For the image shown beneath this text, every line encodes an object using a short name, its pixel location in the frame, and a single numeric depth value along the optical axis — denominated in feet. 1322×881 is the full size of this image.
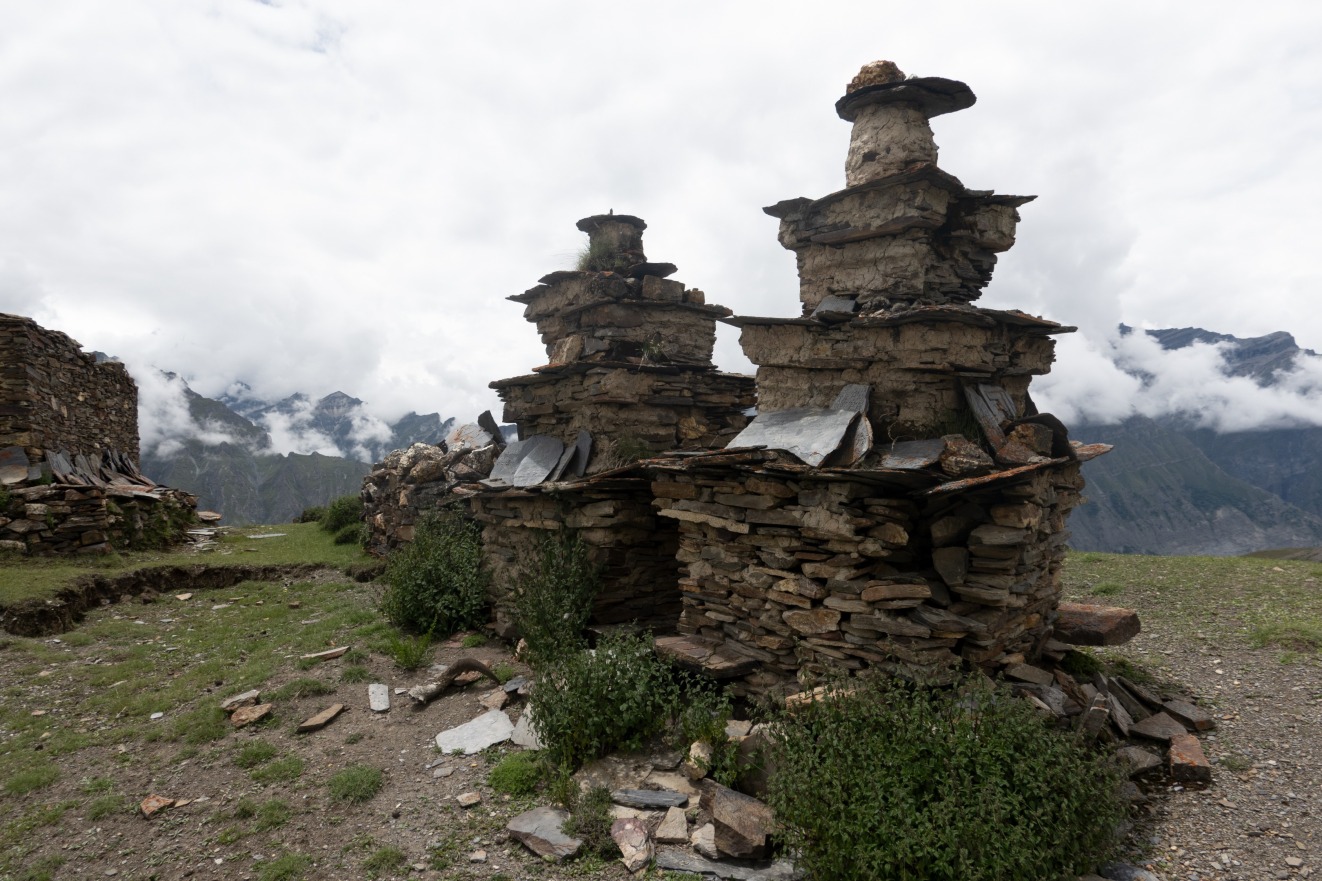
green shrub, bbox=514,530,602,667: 26.04
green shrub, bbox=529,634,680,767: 19.61
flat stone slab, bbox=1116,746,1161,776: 17.46
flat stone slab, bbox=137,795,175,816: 18.69
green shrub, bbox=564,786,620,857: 16.06
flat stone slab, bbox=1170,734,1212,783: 17.52
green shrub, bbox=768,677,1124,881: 12.48
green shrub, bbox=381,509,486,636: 33.01
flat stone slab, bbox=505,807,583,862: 16.01
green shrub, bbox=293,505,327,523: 74.69
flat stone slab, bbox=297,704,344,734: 23.39
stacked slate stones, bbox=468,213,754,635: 29.27
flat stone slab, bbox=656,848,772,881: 14.70
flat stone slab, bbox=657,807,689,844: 15.92
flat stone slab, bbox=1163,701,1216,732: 20.31
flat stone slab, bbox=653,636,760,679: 21.31
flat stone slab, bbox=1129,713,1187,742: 19.26
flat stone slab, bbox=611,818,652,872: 15.38
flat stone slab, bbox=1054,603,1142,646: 22.94
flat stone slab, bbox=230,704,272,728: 23.90
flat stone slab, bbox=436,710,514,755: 21.90
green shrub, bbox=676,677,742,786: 17.71
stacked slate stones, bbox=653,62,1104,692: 18.71
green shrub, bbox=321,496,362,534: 61.87
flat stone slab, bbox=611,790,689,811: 17.24
